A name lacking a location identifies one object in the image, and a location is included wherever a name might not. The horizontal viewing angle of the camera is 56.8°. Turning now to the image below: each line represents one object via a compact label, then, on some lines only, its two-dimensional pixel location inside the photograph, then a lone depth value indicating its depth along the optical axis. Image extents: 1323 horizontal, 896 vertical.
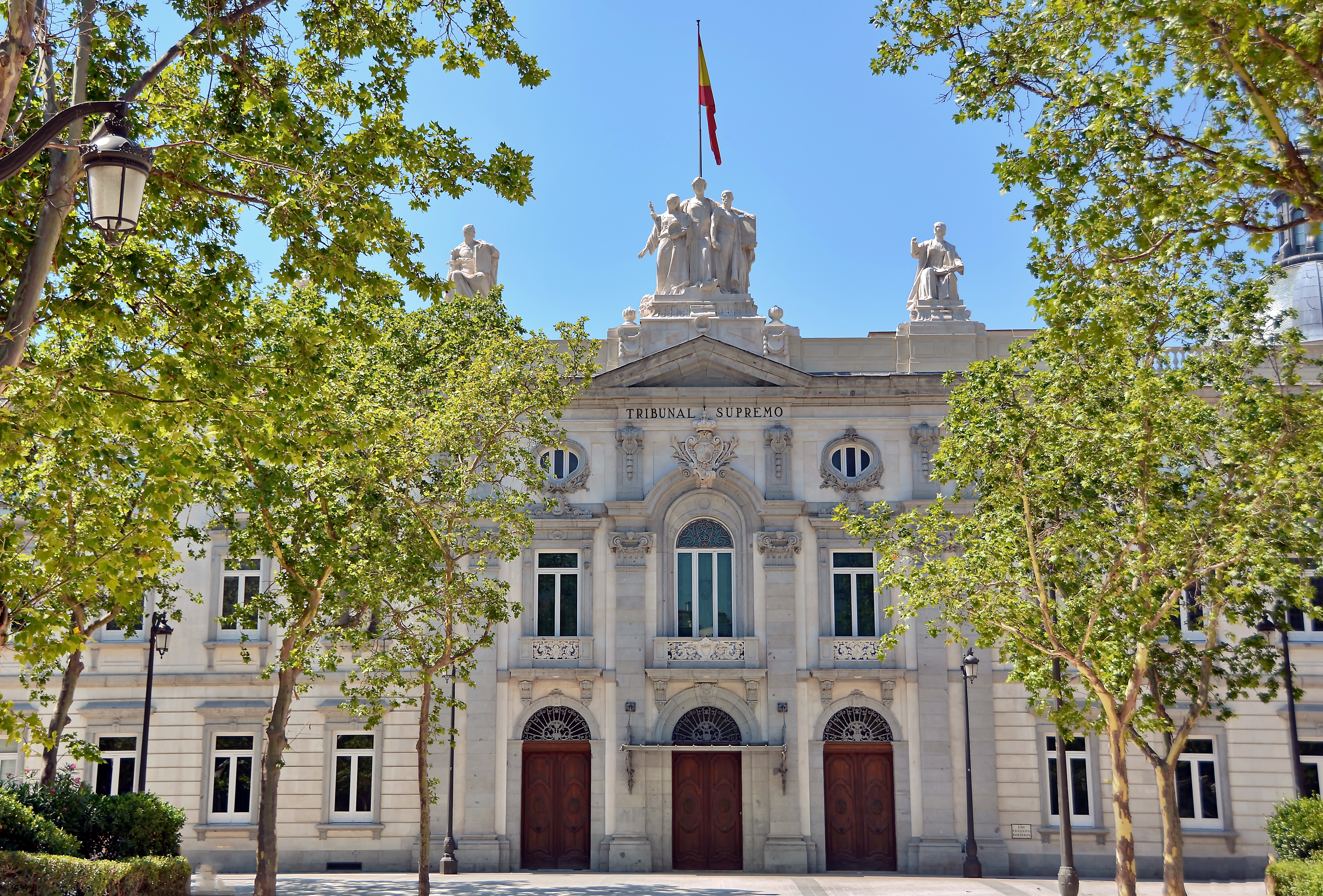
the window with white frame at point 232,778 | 29.47
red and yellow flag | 33.41
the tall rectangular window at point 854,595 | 30.00
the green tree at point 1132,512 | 17.89
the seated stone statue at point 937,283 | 31.77
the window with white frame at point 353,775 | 29.59
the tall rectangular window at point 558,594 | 30.30
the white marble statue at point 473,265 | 32.47
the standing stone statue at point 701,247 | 32.28
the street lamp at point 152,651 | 24.59
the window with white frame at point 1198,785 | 28.73
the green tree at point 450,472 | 20.45
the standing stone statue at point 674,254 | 32.25
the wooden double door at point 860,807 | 28.78
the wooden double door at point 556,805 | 29.16
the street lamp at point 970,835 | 27.58
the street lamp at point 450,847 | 28.19
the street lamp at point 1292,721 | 23.12
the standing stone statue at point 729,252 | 32.31
